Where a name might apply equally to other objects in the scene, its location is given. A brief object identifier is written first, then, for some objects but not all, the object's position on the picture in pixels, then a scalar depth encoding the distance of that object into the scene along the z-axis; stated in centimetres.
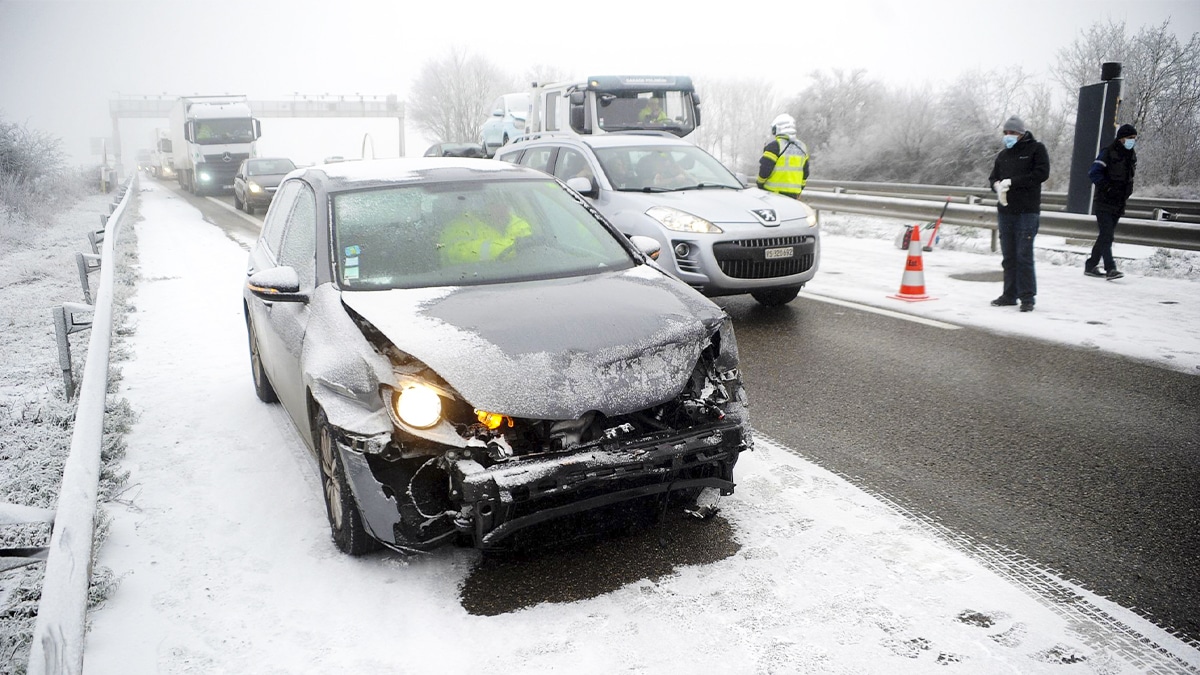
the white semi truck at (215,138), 3170
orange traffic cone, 926
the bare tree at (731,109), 7738
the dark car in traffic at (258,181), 2245
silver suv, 780
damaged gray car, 309
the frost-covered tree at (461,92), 7212
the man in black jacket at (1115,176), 982
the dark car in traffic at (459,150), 2909
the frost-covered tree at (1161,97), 2453
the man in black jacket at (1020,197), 827
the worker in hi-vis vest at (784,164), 1045
